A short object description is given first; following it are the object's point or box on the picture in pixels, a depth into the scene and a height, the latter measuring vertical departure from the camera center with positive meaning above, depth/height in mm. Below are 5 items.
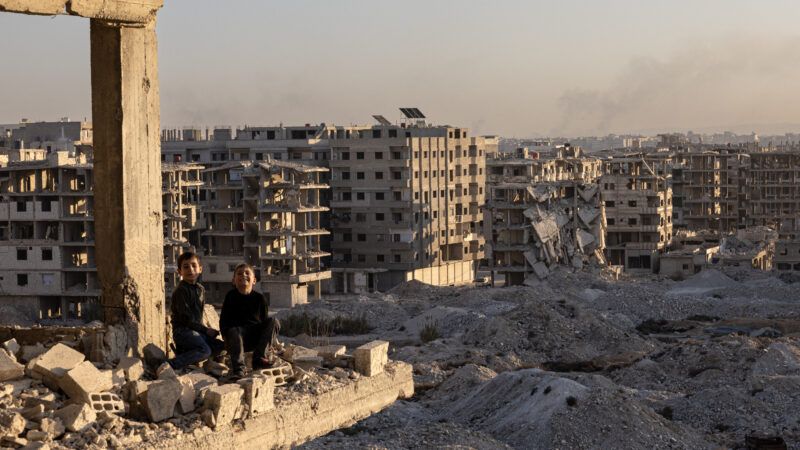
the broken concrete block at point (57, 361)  14227 -1562
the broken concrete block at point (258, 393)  14703 -1959
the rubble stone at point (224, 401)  14180 -1956
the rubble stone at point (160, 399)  13898 -1880
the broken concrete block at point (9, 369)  14242 -1612
